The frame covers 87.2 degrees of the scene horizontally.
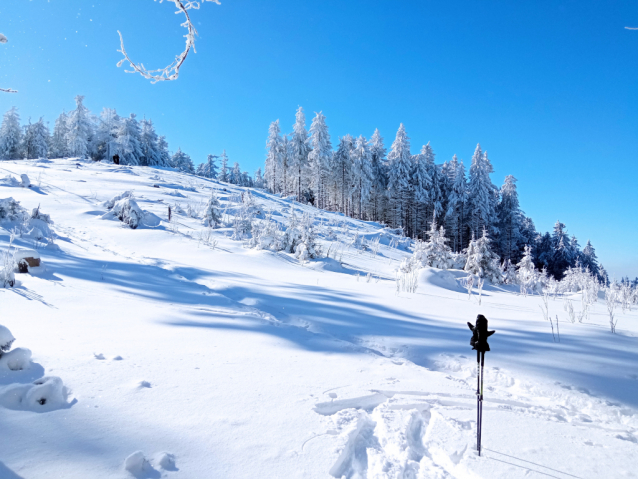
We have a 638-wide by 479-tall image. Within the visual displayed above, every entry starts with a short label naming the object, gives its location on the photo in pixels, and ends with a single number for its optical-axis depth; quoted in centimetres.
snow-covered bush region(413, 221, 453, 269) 1523
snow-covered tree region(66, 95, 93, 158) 4092
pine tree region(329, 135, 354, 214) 4269
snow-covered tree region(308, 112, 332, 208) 3994
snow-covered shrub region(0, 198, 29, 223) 927
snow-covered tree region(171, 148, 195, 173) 5674
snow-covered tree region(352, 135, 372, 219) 4053
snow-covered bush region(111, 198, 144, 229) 1319
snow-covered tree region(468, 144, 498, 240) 3894
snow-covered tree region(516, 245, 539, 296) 1535
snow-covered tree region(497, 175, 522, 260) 4131
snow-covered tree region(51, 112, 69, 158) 4681
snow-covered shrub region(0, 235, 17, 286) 408
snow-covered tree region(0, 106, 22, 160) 4291
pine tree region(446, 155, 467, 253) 3978
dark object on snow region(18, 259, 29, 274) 499
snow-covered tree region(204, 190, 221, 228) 1561
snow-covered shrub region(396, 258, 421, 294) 762
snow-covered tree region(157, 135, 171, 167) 4995
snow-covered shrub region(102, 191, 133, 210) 1549
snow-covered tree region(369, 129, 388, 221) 4253
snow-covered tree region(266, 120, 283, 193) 4773
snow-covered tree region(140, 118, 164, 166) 4594
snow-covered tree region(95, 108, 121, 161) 4256
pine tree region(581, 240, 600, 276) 4266
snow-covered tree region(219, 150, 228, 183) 5942
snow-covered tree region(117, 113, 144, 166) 4125
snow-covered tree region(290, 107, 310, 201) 4269
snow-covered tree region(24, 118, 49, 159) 4462
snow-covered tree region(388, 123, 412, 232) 3956
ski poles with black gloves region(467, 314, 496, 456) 201
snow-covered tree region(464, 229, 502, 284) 1586
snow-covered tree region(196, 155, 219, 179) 5725
